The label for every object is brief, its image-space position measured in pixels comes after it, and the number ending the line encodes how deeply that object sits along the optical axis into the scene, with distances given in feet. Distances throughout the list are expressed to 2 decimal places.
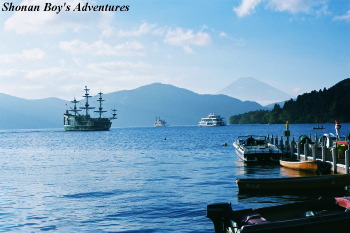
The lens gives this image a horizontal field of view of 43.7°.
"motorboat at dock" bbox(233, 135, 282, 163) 132.05
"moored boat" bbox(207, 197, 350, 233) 41.86
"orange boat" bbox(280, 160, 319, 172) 102.95
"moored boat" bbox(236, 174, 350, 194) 78.95
